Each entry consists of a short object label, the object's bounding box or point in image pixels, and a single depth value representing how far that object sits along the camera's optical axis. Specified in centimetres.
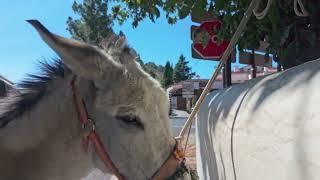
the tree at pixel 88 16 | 2262
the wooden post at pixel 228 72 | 295
